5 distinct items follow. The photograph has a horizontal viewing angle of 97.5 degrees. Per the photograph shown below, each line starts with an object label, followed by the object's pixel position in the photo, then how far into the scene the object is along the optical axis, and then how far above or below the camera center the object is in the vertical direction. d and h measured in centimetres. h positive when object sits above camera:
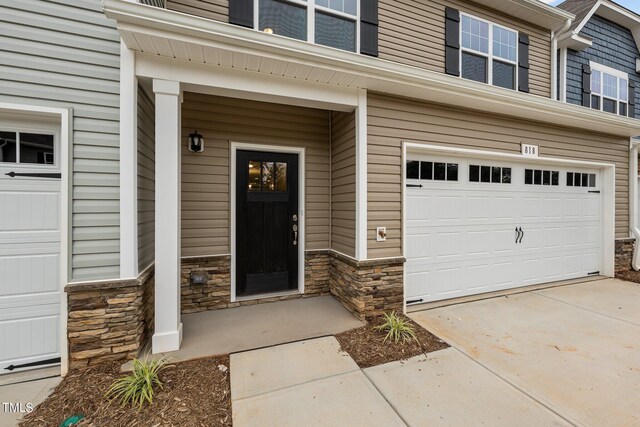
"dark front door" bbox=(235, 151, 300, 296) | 388 -14
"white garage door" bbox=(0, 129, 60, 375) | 238 -36
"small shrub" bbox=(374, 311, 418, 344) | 290 -125
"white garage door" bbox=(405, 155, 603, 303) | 394 -18
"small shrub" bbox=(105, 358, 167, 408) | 200 -129
